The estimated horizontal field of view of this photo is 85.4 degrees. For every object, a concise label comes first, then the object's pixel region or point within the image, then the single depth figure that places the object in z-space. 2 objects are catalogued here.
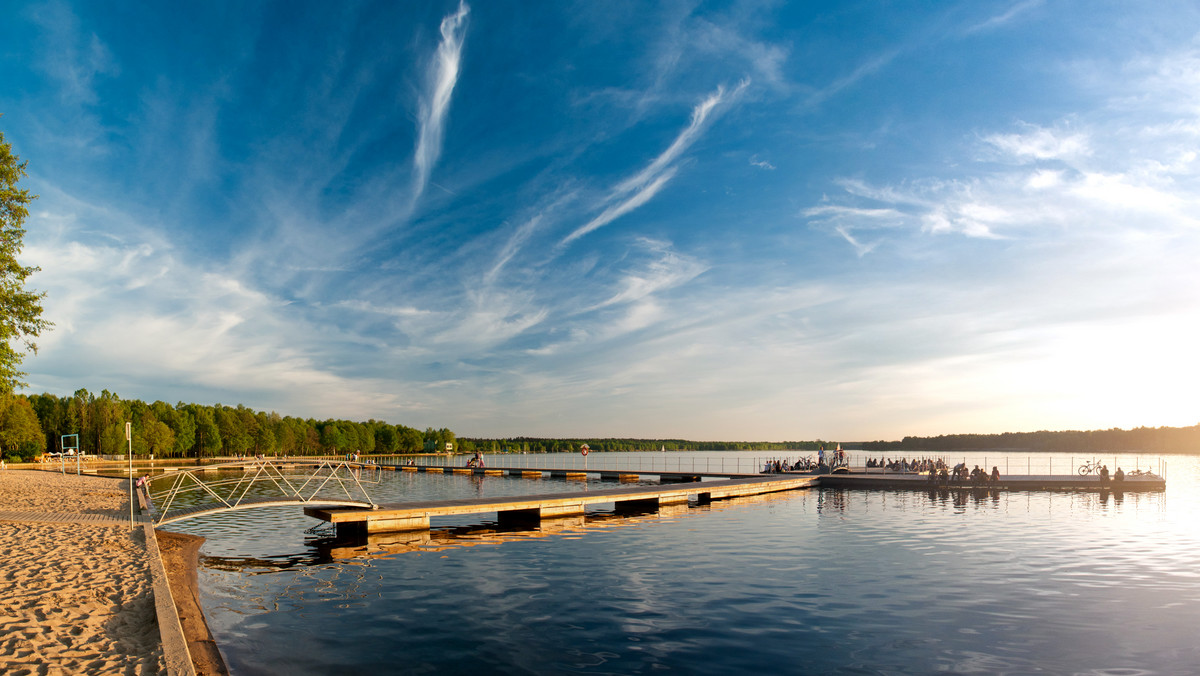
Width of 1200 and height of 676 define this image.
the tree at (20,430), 80.25
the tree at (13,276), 24.94
